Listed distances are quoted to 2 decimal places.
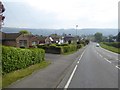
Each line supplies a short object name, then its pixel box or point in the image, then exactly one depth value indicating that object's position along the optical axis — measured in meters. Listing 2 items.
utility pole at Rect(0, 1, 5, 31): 6.54
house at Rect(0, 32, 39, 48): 26.05
